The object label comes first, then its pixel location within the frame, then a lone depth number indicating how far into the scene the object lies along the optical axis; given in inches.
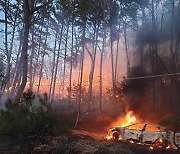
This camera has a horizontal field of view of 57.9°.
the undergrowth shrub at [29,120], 245.4
